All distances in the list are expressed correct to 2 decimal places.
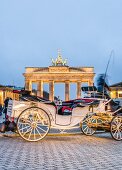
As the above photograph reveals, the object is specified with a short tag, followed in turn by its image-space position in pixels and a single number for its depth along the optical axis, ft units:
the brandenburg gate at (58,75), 142.58
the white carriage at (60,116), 18.00
